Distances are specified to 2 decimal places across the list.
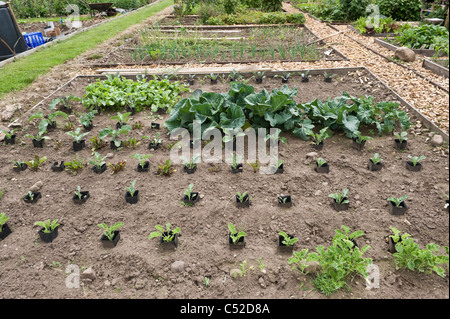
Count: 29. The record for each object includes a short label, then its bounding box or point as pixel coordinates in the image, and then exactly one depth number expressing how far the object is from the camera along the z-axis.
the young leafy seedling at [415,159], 3.08
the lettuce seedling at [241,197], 2.79
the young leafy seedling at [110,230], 2.42
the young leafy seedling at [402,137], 3.45
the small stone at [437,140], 3.32
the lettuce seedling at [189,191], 2.83
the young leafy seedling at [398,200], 2.61
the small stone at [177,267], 2.22
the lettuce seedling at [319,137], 3.59
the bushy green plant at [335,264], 1.96
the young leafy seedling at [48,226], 2.48
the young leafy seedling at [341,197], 2.70
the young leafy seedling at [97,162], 3.35
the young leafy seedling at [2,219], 2.54
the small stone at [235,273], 2.13
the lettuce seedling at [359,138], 3.48
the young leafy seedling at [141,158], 3.25
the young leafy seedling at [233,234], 2.31
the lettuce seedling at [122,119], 4.07
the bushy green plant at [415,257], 1.95
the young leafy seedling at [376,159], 3.19
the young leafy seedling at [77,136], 3.78
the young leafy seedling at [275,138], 3.62
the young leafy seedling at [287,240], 2.26
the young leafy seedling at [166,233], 2.35
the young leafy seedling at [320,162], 3.22
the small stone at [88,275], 2.18
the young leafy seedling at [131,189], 2.90
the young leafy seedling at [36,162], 3.51
